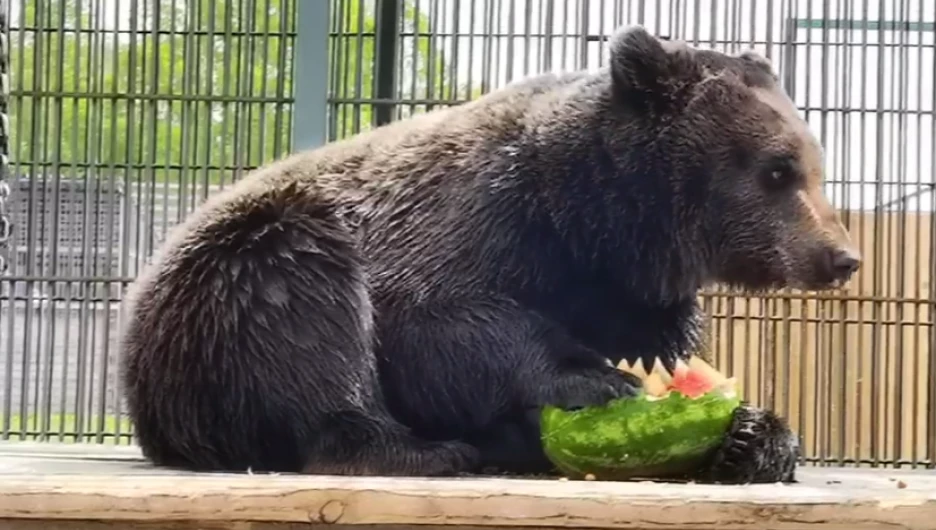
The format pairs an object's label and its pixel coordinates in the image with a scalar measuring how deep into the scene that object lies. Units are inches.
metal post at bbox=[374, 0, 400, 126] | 159.3
